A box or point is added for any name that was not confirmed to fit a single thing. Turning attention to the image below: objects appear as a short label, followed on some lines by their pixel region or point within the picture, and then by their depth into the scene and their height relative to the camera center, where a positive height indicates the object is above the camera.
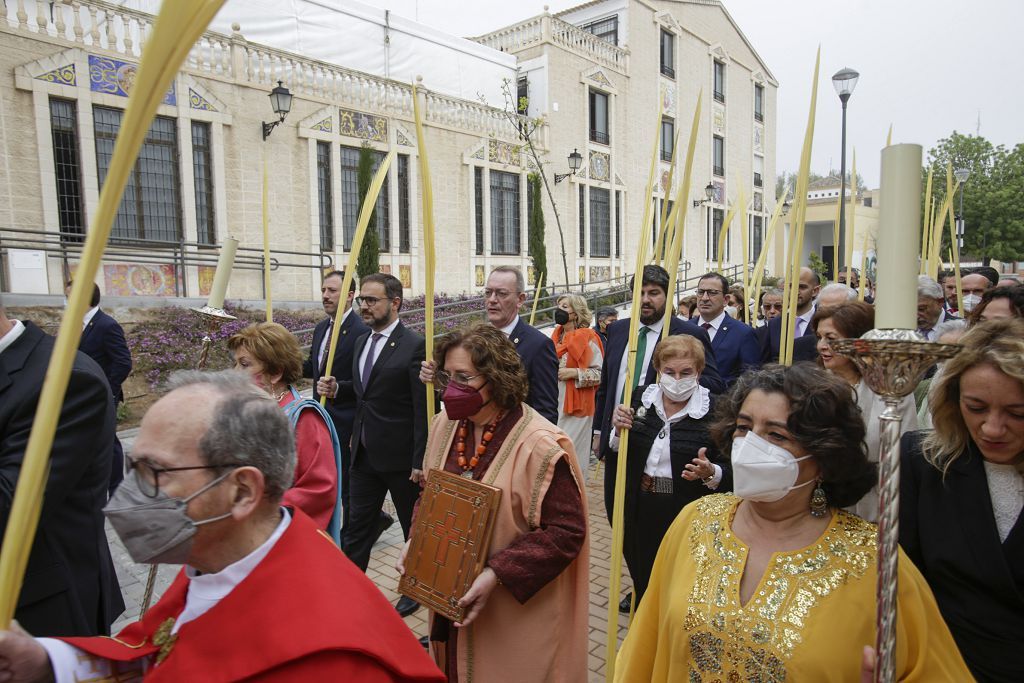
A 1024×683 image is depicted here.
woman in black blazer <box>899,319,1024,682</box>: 1.69 -0.64
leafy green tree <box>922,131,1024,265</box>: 25.62 +2.82
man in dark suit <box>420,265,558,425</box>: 4.23 -0.39
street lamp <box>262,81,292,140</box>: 13.31 +3.83
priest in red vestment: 1.31 -0.66
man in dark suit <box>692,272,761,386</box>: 5.10 -0.44
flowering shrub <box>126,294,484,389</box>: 10.12 -0.92
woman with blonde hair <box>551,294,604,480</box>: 6.15 -0.97
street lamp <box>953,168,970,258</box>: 17.48 +2.76
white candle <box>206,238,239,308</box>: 3.49 +0.06
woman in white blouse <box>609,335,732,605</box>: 3.28 -0.86
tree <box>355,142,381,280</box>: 15.83 +1.24
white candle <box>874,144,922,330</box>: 1.07 +0.07
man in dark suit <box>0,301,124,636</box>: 2.10 -0.64
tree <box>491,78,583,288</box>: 20.70 +5.28
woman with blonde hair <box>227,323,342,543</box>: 2.76 -0.59
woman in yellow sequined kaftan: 1.56 -0.79
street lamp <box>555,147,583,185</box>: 18.78 +3.51
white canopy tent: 17.30 +7.19
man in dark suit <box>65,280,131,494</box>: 5.65 -0.51
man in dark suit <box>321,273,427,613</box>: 4.01 -0.93
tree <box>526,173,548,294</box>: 21.31 +1.65
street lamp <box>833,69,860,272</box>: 11.58 +3.52
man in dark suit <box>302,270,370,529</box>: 4.83 -0.67
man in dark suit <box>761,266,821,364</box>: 5.29 -0.36
